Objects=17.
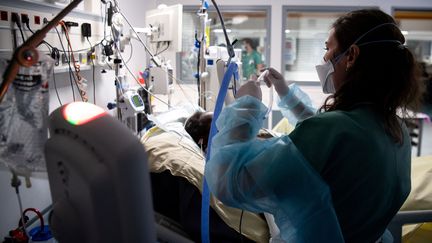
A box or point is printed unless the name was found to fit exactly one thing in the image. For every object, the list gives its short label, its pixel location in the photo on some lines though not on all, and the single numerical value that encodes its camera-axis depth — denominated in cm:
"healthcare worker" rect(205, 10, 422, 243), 91
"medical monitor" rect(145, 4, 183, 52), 263
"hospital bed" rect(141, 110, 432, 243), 157
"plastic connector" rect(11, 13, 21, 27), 168
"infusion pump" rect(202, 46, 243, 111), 279
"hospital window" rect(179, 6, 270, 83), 470
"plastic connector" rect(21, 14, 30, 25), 174
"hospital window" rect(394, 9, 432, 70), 588
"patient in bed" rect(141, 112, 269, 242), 167
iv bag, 79
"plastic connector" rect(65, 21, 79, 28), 212
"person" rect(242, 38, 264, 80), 490
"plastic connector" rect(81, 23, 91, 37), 236
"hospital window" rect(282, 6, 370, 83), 483
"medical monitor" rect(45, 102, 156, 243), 54
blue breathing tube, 125
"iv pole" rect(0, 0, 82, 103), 69
